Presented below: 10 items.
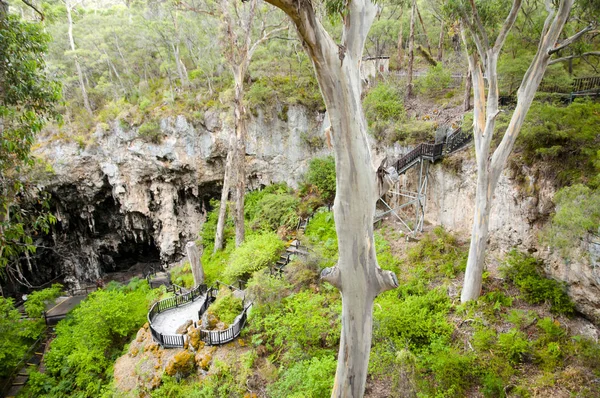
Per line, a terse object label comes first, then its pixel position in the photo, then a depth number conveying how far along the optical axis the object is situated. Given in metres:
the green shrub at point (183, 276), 15.29
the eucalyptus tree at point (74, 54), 19.88
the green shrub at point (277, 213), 16.11
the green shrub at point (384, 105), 15.84
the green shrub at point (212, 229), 17.47
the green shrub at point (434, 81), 17.42
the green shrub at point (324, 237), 11.73
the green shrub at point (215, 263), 14.41
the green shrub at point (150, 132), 18.08
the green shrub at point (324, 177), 16.97
